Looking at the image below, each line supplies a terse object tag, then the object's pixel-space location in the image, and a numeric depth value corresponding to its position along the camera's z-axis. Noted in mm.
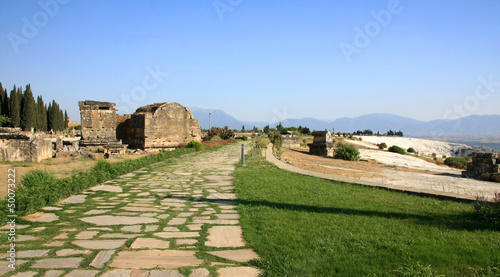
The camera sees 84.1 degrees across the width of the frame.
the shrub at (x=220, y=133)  29628
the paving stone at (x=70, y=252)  2972
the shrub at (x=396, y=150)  29469
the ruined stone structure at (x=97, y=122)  16564
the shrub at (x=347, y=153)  19156
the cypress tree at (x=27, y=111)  37781
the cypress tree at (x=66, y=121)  54188
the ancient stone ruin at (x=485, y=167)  12776
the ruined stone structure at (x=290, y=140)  27781
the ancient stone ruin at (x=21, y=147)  10875
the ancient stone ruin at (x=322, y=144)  21542
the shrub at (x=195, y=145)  18400
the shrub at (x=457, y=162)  22056
